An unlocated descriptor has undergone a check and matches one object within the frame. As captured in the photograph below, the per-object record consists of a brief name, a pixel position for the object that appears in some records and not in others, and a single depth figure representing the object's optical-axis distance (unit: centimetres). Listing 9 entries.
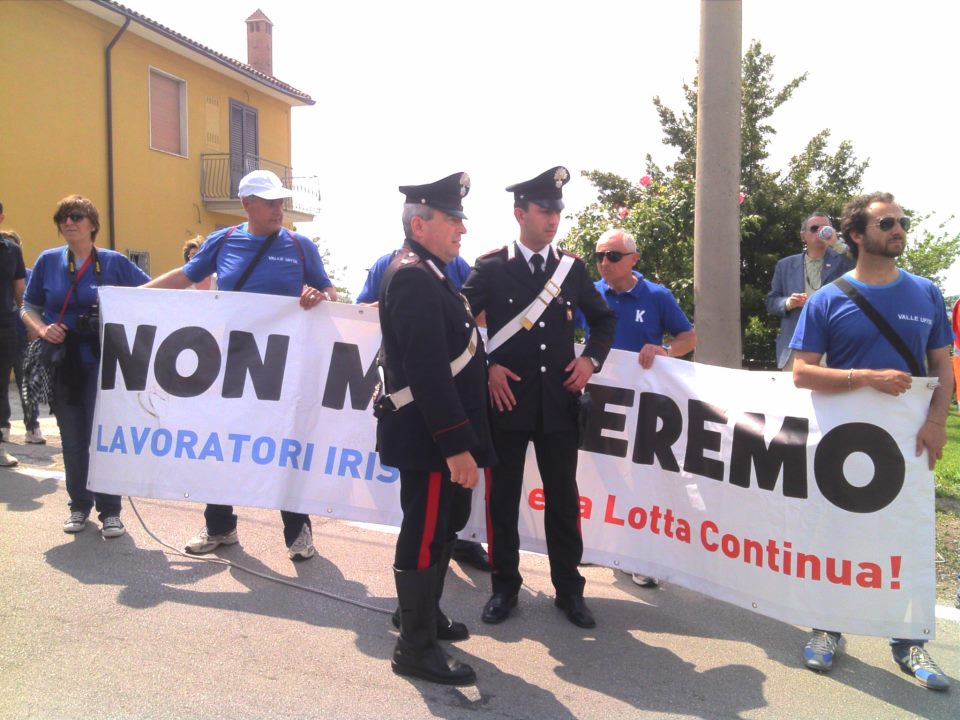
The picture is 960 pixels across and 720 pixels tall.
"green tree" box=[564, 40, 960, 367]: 938
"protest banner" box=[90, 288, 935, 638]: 357
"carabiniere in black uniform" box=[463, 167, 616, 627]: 402
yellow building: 1669
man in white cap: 492
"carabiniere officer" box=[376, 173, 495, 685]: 329
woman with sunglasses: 512
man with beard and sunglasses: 353
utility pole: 503
